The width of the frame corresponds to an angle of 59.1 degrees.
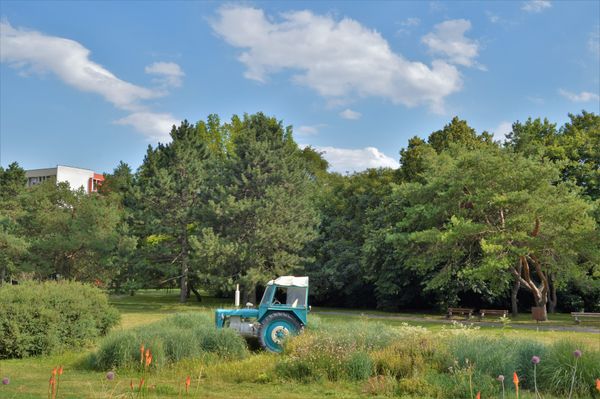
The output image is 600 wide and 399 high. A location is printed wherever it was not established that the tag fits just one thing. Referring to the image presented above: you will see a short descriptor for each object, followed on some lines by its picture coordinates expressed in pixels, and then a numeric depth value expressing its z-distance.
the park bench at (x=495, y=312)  23.21
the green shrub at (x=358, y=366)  8.77
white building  101.94
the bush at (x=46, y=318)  11.86
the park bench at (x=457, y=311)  23.73
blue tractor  12.27
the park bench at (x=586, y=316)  20.61
